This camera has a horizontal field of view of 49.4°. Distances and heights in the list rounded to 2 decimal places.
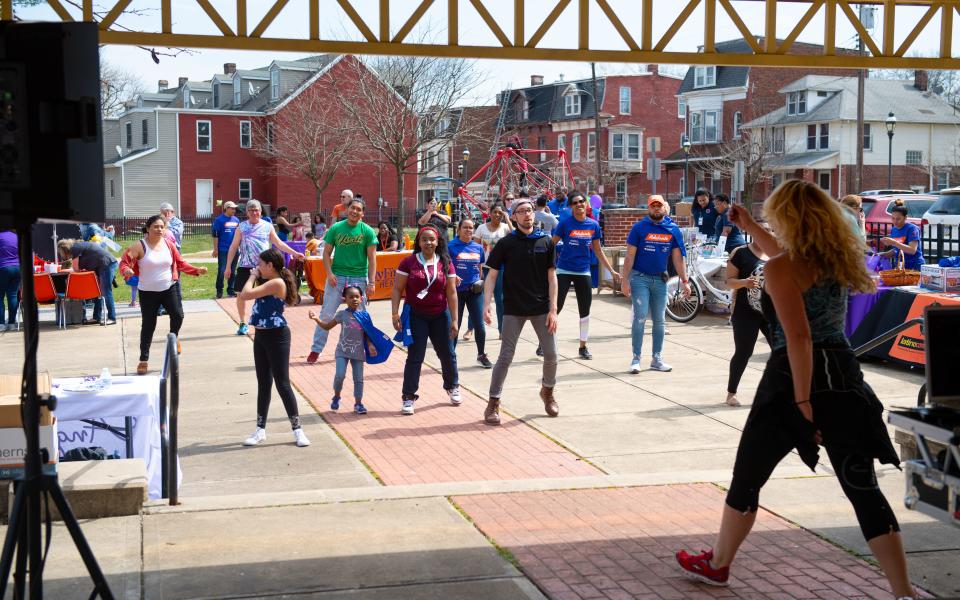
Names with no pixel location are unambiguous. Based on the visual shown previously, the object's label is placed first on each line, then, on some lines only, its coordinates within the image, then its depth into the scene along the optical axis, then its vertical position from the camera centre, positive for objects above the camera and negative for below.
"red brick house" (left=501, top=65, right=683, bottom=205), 68.44 +6.08
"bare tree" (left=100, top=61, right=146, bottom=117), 56.88 +6.76
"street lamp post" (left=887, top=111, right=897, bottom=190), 39.31 +3.50
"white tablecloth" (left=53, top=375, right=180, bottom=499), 7.06 -1.37
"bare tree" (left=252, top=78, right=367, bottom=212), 48.19 +3.73
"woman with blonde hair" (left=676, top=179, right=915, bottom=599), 4.39 -0.71
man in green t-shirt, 11.88 -0.45
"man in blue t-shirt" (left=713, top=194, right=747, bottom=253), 17.58 -0.07
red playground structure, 35.25 +1.31
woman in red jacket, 11.43 -0.63
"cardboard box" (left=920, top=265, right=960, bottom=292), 11.42 -0.72
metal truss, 5.71 +1.05
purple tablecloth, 12.28 -1.12
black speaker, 3.87 +0.35
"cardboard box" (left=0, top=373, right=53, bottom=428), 5.88 -1.07
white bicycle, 15.97 -1.26
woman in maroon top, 9.80 -0.79
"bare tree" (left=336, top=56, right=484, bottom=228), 31.95 +3.61
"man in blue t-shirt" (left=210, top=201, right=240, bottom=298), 18.81 -0.27
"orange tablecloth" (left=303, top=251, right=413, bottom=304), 19.42 -1.09
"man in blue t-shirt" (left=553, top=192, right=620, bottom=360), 12.82 -0.49
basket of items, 12.20 -0.75
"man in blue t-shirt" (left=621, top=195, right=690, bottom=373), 11.65 -0.57
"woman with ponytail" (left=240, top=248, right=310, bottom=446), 8.40 -0.95
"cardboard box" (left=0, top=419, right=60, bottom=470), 5.95 -1.30
